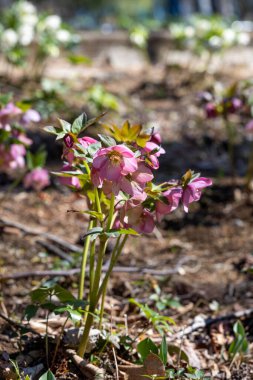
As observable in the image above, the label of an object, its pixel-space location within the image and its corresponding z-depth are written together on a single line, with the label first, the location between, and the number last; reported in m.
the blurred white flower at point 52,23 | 5.62
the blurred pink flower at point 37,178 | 2.99
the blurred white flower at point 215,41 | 6.15
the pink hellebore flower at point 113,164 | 2.14
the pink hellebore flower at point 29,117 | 2.76
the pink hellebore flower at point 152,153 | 2.21
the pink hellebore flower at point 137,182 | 2.17
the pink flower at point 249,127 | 3.29
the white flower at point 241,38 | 6.27
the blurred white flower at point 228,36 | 6.14
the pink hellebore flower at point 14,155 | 2.80
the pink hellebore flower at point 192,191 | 2.21
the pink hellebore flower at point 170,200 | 2.23
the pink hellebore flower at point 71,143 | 2.18
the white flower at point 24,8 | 5.57
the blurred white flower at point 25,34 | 5.47
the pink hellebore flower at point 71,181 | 2.34
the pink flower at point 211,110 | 3.55
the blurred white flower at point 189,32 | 6.74
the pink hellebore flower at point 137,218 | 2.24
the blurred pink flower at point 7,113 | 2.68
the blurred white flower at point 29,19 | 5.51
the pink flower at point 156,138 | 2.36
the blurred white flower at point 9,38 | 5.41
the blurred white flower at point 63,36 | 5.57
